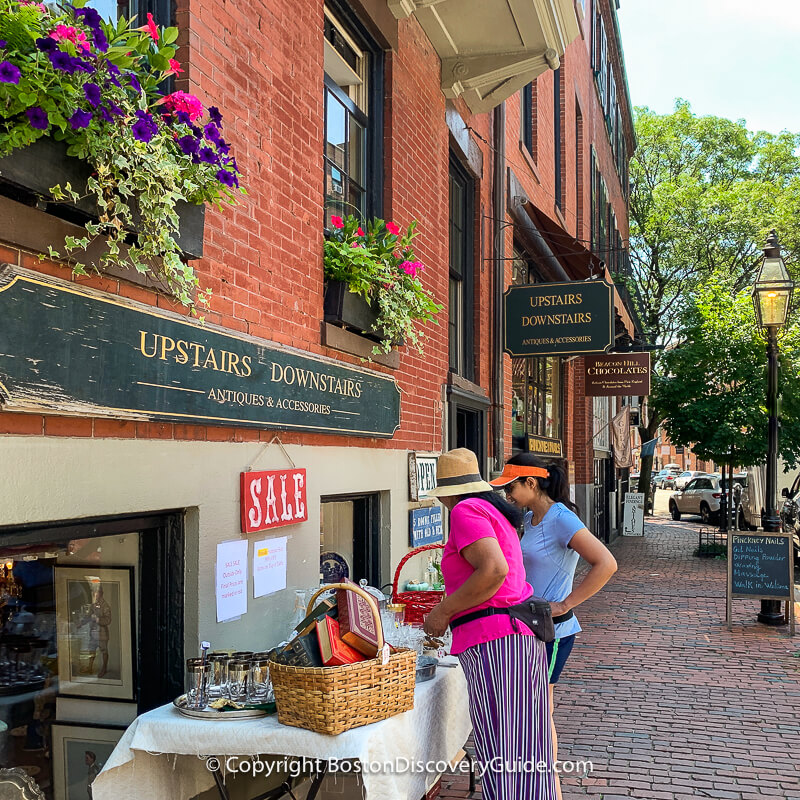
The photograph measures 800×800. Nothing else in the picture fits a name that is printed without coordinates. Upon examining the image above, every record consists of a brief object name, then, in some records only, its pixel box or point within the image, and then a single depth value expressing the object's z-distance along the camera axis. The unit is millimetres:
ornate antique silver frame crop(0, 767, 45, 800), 3146
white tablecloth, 3232
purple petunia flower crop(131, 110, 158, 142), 2977
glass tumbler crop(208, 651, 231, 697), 3543
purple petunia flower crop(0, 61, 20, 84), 2463
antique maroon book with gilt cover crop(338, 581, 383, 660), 3525
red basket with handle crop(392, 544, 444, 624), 5121
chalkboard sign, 9992
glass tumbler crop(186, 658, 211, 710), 3463
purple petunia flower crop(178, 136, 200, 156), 3299
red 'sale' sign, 4242
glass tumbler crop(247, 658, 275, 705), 3598
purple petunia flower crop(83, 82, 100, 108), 2742
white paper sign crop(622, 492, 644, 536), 23094
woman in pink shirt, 3861
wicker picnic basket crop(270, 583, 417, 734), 3182
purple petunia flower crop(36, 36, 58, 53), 2591
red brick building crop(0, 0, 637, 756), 3223
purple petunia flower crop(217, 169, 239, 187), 3469
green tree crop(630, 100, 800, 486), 30000
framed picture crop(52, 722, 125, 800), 3562
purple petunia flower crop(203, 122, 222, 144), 3418
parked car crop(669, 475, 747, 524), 27031
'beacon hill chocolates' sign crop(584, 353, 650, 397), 17297
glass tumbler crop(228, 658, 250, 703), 3575
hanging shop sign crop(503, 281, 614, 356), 10391
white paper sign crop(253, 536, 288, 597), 4383
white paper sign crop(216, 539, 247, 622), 4027
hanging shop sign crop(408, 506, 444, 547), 7020
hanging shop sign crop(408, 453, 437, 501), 6895
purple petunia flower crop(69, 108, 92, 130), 2719
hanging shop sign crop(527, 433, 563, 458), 13180
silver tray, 3387
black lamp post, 10516
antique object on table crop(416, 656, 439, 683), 4188
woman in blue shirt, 4660
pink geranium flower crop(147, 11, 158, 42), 3117
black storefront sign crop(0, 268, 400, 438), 2781
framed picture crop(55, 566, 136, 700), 3590
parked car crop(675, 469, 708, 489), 62175
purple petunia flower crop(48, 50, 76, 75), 2600
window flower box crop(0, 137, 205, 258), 2676
